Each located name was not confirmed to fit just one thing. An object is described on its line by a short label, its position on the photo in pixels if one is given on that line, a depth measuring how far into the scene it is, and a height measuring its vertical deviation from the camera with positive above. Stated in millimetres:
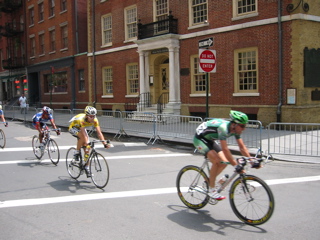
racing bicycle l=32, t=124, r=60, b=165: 9406 -1298
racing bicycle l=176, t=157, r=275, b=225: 4691 -1397
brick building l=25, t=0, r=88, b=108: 29125 +5059
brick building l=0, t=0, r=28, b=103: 37250 +6965
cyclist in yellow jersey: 7047 -498
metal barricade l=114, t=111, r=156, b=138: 14562 -1152
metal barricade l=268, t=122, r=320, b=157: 10242 -1493
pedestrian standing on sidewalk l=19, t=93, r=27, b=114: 26853 +138
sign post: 11484 +1407
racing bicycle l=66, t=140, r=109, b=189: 6889 -1367
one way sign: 11204 +1961
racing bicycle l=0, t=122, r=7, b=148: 12241 -1326
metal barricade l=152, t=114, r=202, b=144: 12945 -1075
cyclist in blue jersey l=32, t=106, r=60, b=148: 9812 -458
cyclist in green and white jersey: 4871 -607
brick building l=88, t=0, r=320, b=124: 14852 +2493
